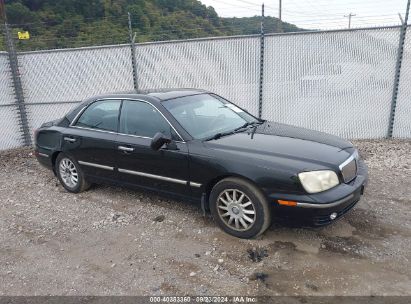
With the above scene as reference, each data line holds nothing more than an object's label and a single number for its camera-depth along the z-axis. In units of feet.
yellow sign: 27.53
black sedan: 11.72
